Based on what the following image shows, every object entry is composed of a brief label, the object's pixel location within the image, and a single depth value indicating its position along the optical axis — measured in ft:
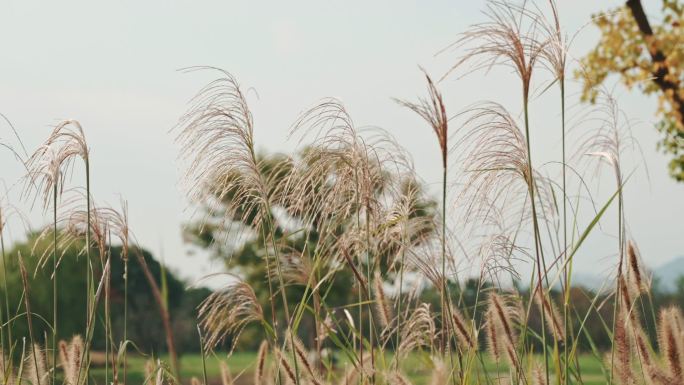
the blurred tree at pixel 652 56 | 44.60
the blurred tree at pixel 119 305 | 99.91
